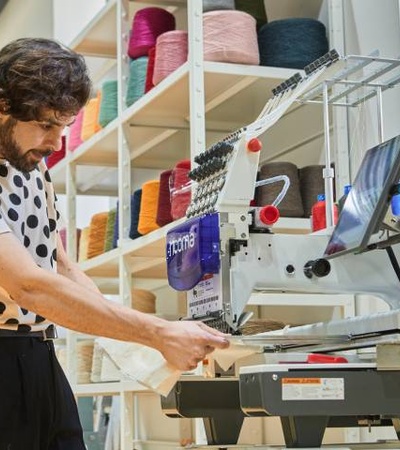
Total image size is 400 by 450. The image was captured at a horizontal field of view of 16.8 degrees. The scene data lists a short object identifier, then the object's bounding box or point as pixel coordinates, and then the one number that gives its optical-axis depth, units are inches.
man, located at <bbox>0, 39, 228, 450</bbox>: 82.9
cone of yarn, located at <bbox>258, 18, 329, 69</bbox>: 169.2
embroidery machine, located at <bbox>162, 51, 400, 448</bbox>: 97.3
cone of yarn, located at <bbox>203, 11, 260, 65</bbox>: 164.8
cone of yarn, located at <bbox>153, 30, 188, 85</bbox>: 178.3
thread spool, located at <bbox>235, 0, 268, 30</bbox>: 181.9
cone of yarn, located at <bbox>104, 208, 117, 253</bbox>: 216.5
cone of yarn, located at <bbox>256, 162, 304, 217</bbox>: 155.2
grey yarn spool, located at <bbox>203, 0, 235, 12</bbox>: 170.6
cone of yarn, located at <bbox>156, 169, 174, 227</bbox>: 180.7
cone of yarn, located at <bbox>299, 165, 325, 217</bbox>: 159.0
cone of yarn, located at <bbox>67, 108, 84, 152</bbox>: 238.3
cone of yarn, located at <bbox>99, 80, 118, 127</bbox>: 216.2
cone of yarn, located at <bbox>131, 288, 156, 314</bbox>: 206.5
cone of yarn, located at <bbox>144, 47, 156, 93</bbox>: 189.7
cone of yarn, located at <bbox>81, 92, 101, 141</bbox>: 227.3
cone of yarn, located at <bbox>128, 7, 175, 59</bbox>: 196.3
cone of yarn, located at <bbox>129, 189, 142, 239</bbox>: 193.1
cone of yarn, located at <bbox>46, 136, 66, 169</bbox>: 261.3
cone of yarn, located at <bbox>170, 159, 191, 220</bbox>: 167.9
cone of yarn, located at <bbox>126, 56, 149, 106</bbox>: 195.4
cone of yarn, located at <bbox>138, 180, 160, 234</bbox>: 185.5
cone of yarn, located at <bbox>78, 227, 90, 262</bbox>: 231.0
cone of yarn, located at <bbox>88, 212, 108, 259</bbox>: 225.2
